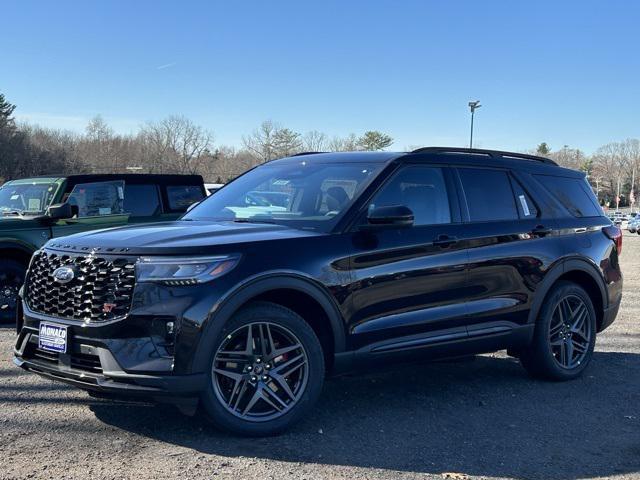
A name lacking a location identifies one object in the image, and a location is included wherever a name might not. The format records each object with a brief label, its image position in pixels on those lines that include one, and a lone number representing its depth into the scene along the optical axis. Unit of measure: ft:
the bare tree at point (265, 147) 245.18
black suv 13.25
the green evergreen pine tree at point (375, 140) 313.71
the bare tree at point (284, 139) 244.28
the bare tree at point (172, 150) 259.39
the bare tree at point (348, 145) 245.65
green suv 28.30
